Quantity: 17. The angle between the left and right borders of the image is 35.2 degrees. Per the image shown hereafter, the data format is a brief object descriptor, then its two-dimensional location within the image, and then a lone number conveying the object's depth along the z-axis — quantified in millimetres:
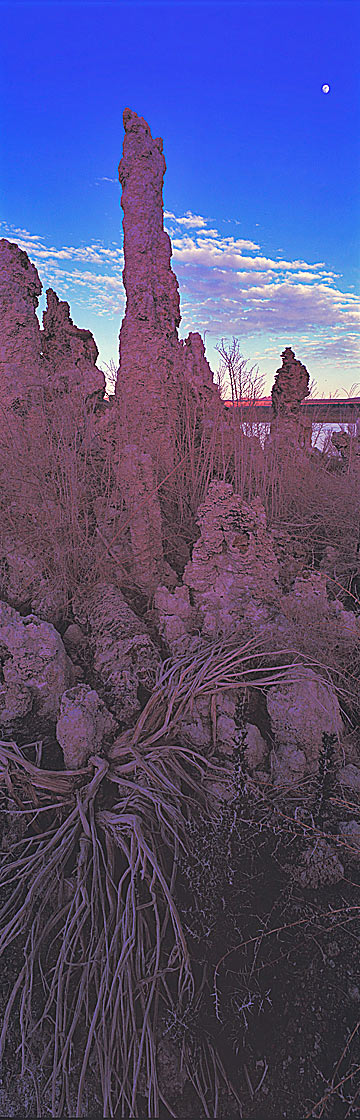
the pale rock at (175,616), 1967
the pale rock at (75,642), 2092
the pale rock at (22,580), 2357
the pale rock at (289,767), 1482
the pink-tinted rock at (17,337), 3371
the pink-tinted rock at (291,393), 5324
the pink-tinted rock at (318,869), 1248
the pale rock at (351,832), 1322
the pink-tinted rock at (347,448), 3720
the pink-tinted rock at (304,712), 1516
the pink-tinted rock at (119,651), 1780
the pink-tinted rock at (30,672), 1808
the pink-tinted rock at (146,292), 3588
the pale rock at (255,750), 1532
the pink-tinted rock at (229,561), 2010
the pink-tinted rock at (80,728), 1541
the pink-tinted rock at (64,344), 4207
